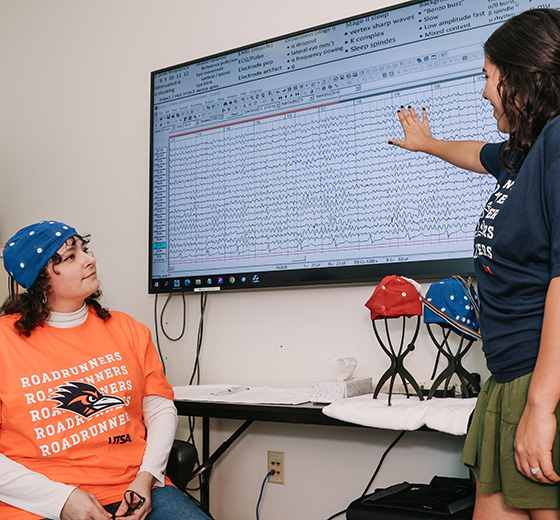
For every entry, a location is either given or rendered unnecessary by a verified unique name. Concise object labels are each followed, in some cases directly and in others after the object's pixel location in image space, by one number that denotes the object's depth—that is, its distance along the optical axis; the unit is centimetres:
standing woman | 91
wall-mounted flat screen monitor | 198
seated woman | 140
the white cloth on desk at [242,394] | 187
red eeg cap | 171
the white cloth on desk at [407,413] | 148
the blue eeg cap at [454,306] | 164
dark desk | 172
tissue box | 181
